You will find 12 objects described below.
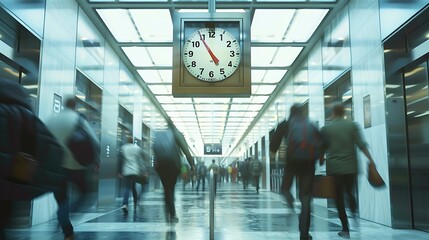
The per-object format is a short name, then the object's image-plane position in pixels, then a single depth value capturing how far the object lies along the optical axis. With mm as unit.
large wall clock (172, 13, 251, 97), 4914
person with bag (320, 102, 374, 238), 5340
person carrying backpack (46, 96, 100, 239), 2559
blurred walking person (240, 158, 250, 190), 22703
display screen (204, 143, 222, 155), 32838
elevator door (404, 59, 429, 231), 6445
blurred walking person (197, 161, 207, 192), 22188
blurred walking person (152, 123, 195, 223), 6102
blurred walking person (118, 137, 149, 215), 8742
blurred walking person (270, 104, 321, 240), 4852
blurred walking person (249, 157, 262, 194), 19141
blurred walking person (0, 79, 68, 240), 2020
